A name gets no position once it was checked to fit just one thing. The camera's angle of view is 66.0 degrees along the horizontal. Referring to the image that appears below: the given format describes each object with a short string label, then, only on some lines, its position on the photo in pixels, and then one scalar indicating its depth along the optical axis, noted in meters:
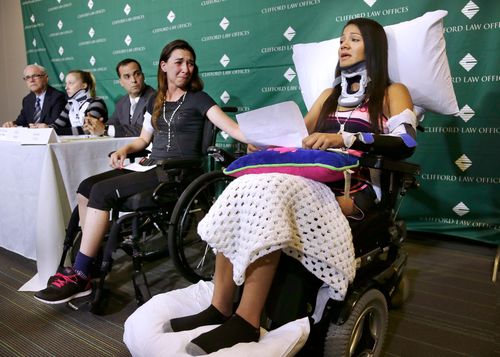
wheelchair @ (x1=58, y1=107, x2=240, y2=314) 1.54
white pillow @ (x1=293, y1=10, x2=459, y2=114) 1.45
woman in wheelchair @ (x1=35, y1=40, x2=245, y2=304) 1.59
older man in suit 2.81
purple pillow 1.01
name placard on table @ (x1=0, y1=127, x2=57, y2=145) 1.71
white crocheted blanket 0.93
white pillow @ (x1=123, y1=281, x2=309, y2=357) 0.91
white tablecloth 1.71
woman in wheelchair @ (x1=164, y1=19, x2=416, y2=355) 0.93
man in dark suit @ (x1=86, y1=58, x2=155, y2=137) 2.57
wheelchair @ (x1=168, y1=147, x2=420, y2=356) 0.99
